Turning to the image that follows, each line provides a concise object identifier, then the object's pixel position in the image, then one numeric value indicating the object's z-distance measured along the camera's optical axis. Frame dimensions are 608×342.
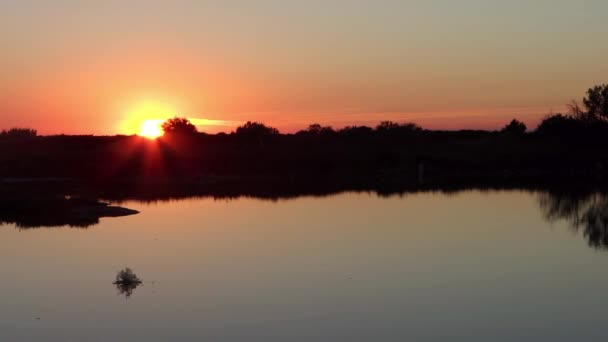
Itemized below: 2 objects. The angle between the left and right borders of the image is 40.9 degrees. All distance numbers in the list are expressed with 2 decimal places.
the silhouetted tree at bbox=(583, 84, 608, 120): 75.71
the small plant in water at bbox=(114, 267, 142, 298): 16.94
